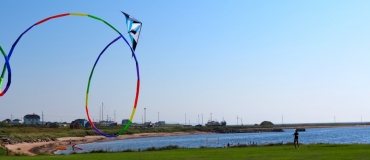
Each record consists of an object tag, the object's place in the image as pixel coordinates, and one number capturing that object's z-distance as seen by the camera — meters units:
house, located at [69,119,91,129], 151.41
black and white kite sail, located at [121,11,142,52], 25.52
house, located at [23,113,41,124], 198.62
